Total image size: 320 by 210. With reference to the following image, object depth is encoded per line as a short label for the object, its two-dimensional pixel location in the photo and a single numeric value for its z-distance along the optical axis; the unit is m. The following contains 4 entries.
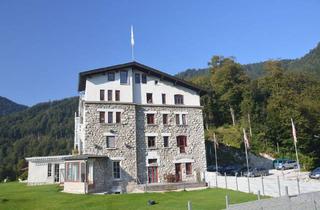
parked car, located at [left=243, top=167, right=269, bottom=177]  38.95
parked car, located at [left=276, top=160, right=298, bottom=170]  46.34
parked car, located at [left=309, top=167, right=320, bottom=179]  32.95
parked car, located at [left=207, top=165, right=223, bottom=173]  45.41
